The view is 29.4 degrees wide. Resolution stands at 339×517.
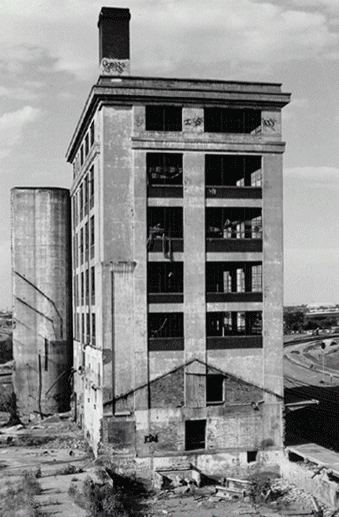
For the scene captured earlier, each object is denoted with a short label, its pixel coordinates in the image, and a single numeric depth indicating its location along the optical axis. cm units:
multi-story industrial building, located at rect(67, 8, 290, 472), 3378
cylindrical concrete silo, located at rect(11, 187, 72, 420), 4878
